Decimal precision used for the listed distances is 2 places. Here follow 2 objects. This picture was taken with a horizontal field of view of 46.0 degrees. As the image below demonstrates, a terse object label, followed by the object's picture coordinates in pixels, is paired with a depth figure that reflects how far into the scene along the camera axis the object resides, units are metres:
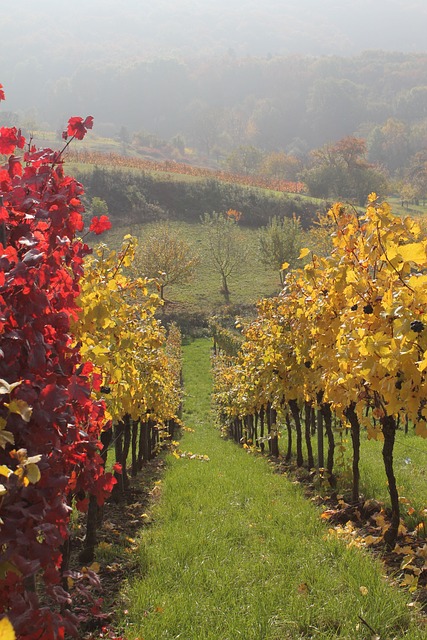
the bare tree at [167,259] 39.28
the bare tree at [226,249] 43.22
